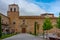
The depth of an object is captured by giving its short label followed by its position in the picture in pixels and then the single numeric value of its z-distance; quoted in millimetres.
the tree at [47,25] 13355
